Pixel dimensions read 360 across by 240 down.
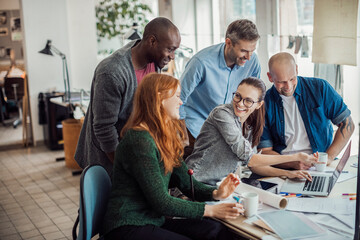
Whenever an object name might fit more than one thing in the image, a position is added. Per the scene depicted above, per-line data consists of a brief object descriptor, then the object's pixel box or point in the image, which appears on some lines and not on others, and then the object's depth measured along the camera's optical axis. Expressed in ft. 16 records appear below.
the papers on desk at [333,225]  4.82
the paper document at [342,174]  6.64
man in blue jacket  7.54
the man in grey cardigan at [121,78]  6.66
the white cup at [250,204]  5.24
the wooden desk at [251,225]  4.87
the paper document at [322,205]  5.44
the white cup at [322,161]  6.87
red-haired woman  5.19
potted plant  21.11
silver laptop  6.07
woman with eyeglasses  6.57
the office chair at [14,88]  19.58
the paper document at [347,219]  5.06
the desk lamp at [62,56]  17.92
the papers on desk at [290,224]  4.77
